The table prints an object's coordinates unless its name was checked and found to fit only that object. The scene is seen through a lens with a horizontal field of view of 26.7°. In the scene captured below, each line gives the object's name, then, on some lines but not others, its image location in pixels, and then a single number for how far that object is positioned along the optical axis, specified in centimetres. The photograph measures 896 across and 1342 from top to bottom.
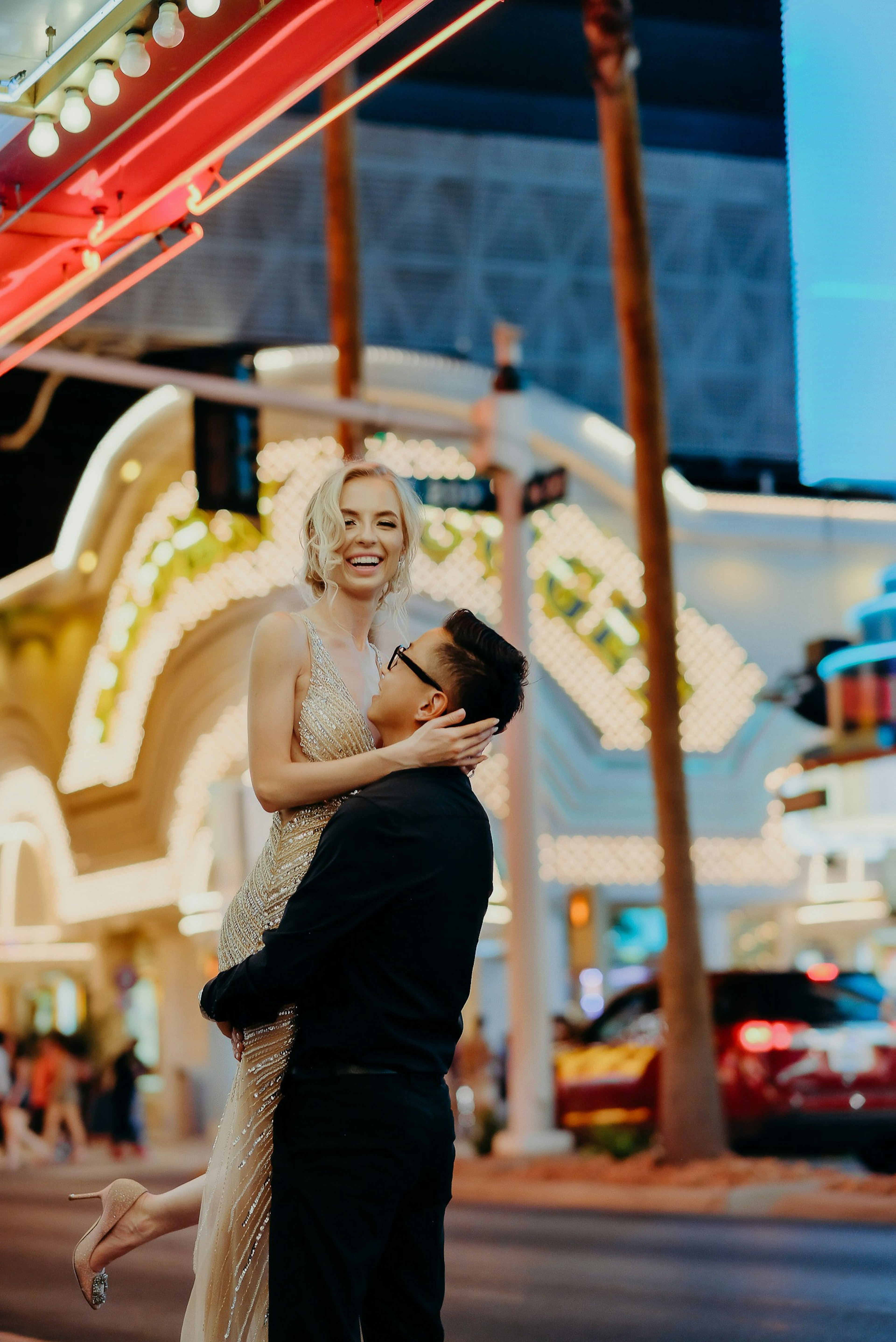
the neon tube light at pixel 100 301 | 662
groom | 353
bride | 375
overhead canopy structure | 550
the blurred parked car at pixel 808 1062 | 1455
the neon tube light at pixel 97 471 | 2753
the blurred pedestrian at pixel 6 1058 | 2445
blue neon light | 1873
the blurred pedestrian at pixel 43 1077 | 2387
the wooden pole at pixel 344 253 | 1872
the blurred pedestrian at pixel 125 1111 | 2358
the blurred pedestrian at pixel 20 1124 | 2333
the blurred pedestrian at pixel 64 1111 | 2369
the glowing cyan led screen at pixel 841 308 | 1016
